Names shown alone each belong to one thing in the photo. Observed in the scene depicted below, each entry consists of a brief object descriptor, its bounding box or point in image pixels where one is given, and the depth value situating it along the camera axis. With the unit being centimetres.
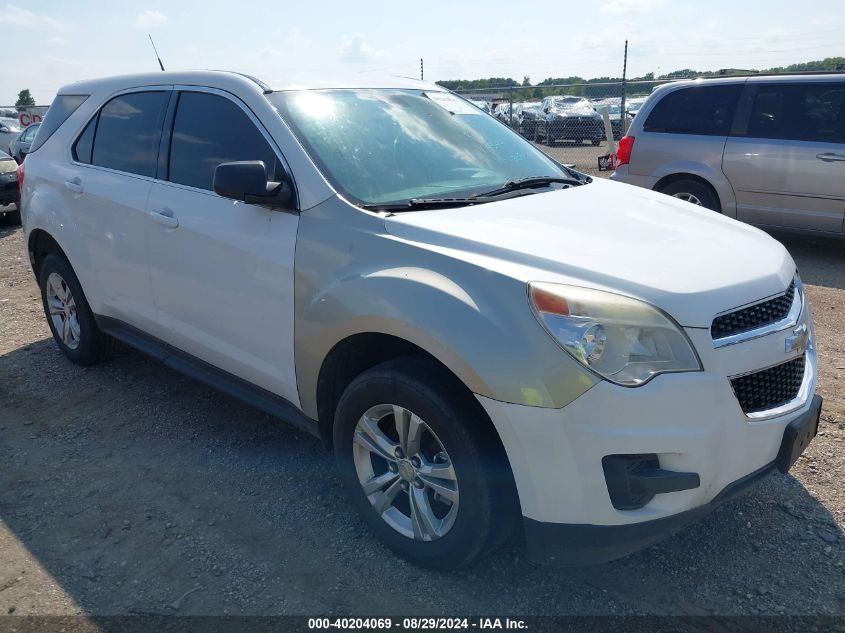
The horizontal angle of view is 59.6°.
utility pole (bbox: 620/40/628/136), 1514
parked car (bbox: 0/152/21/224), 1143
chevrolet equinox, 232
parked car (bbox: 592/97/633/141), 2019
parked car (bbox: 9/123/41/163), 1694
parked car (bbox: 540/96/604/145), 1916
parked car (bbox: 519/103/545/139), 2008
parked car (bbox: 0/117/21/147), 2166
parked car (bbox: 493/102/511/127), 1983
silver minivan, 733
